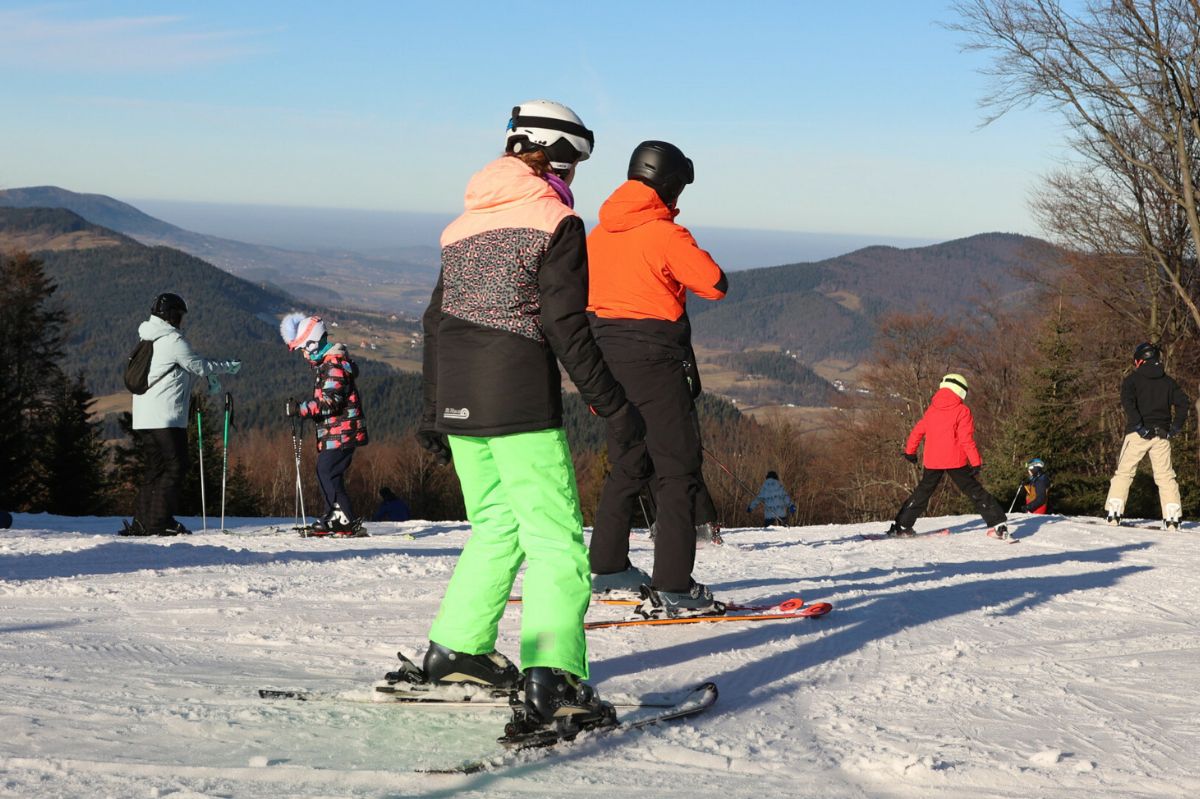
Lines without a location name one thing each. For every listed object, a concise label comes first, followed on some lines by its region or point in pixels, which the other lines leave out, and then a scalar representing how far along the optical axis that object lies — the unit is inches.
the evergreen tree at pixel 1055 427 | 1272.1
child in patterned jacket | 412.8
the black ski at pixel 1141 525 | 528.1
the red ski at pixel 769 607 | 234.0
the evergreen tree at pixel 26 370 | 1412.4
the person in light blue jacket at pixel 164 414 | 385.4
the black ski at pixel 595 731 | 127.9
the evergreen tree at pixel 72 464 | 1443.2
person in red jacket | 434.9
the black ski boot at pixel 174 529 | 397.8
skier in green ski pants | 137.6
